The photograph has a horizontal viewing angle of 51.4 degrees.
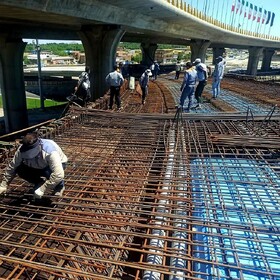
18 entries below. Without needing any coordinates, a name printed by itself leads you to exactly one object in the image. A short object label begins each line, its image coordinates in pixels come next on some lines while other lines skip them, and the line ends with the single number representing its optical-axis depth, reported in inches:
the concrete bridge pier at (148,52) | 1674.3
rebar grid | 111.3
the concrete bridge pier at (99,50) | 685.9
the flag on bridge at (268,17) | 2089.2
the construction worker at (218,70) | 427.8
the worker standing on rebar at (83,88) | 401.1
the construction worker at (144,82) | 447.2
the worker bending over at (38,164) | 133.5
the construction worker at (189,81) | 329.4
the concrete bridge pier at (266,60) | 2593.5
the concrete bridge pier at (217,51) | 2251.5
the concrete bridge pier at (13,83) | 804.6
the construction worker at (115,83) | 386.0
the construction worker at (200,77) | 385.1
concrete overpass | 497.4
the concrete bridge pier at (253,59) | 2089.1
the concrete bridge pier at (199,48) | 1416.5
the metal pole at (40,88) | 1175.8
